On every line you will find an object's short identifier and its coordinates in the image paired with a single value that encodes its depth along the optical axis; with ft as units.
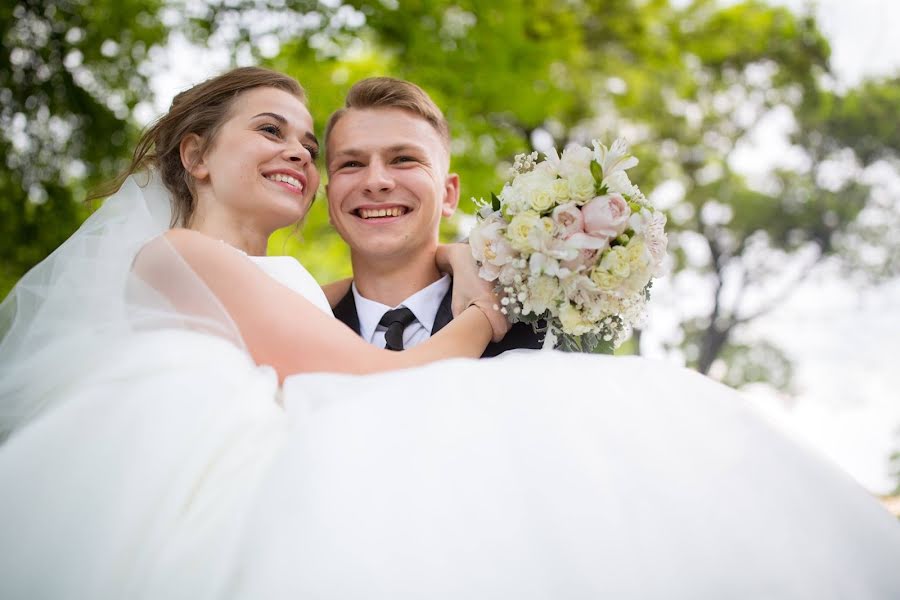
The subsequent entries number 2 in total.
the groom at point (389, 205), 3.44
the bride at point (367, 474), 1.87
